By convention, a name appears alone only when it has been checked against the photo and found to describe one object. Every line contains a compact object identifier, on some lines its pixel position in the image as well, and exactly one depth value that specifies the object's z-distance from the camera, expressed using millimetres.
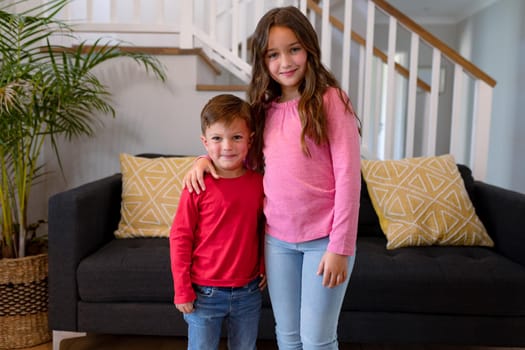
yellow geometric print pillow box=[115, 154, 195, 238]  2027
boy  1162
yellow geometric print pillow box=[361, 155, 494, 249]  1939
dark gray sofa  1636
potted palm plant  1826
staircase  2520
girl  1091
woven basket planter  1817
